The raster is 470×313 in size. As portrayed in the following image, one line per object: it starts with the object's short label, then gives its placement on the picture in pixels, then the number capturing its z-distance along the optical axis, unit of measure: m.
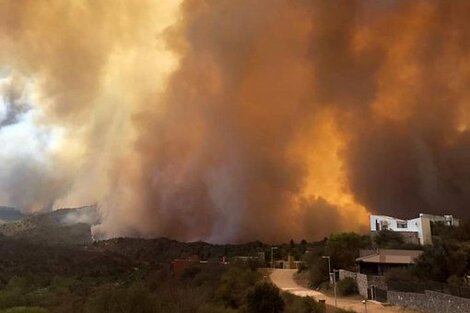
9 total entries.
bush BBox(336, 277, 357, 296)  37.57
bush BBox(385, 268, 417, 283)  33.40
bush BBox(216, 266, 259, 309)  38.31
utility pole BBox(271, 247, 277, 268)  64.24
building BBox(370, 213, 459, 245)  59.34
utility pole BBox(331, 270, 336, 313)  34.42
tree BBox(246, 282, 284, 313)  31.62
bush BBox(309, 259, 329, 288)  44.16
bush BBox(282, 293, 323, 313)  29.52
